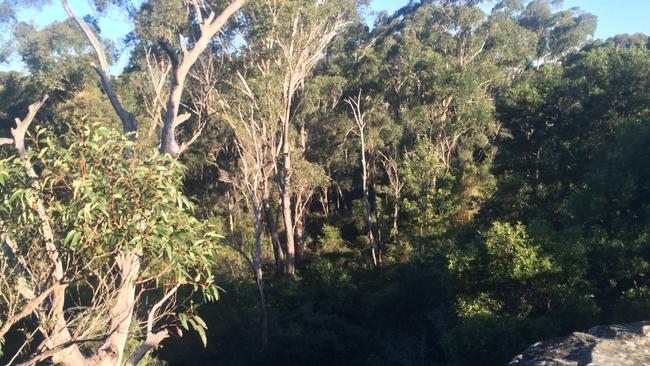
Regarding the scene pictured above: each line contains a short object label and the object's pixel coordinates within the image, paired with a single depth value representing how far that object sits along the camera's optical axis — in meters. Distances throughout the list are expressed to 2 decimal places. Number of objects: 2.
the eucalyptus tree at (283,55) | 16.78
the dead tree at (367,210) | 19.14
